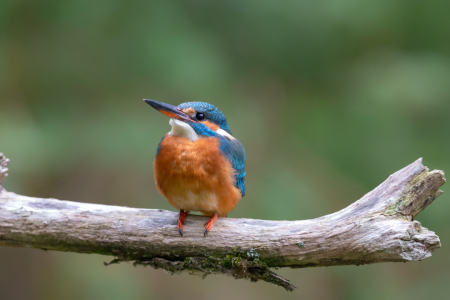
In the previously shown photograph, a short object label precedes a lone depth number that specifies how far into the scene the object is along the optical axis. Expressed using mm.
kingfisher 5195
